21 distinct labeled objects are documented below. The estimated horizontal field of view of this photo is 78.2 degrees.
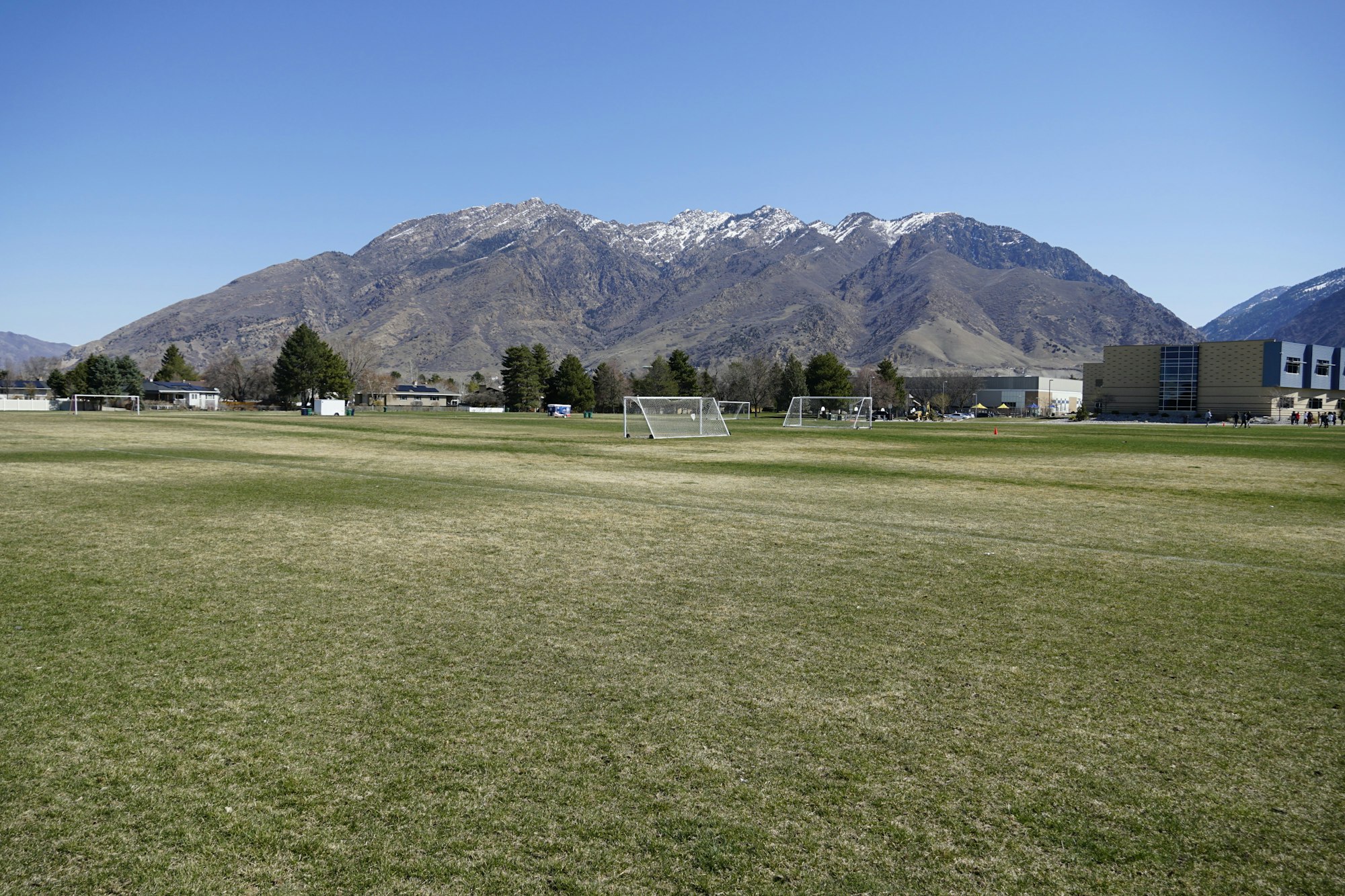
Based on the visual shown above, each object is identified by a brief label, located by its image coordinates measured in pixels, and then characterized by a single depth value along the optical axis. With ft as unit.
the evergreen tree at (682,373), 446.60
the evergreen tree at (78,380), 407.64
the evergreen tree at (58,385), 432.66
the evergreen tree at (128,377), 396.16
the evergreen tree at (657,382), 427.74
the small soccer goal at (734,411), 366.22
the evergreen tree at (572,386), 413.39
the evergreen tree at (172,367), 509.76
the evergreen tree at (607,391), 457.27
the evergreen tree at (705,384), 464.90
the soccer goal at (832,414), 245.51
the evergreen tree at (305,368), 409.28
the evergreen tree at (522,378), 446.19
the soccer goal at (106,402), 356.42
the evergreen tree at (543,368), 453.99
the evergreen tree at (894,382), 490.49
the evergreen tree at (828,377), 410.72
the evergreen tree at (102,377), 391.04
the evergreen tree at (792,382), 432.66
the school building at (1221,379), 396.57
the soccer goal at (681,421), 165.78
